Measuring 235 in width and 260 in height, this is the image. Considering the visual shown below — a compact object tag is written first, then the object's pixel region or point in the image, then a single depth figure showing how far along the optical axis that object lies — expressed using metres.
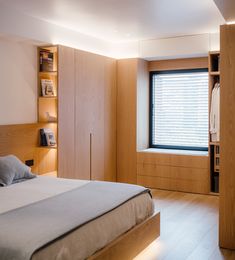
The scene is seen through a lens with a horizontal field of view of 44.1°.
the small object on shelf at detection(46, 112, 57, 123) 4.05
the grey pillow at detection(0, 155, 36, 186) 3.08
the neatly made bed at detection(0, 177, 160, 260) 1.90
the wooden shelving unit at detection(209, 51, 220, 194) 4.46
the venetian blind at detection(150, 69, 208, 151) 4.97
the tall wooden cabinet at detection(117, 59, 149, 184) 4.96
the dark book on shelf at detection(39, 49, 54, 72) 3.99
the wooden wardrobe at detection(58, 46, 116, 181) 4.05
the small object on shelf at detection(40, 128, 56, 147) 3.96
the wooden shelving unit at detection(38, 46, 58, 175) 4.00
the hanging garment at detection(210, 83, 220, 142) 4.41
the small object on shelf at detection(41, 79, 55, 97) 3.99
